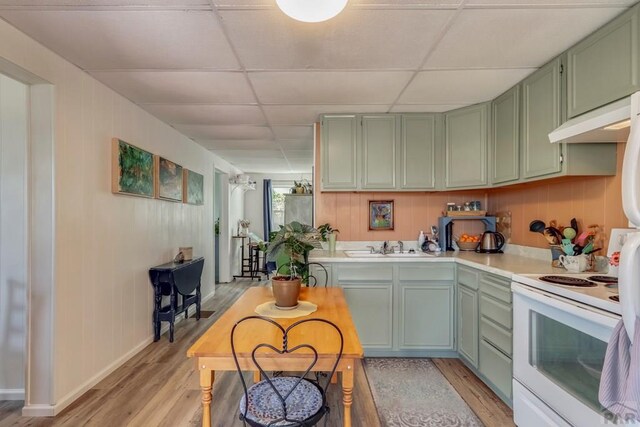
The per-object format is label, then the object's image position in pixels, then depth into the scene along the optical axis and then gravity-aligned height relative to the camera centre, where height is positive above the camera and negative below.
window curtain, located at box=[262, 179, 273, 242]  7.29 +0.18
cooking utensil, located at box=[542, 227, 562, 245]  2.34 -0.17
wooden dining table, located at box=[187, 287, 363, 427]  1.23 -0.54
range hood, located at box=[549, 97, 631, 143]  1.43 +0.44
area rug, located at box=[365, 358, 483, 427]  1.97 -1.28
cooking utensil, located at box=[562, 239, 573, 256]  2.09 -0.22
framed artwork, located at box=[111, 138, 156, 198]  2.61 +0.38
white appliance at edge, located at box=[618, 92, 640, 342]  1.05 -0.11
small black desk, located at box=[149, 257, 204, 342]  3.23 -0.78
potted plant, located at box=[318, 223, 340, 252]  3.35 -0.23
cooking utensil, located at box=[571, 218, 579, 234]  2.23 -0.08
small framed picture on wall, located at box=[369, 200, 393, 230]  3.46 -0.02
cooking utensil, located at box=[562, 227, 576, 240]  2.20 -0.14
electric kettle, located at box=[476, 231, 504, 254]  3.06 -0.28
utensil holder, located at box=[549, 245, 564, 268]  2.18 -0.29
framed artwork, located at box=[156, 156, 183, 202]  3.35 +0.37
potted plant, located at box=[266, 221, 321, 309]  1.70 -0.22
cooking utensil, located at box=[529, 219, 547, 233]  2.50 -0.10
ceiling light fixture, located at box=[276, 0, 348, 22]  1.25 +0.82
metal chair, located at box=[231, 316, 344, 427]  1.22 -0.81
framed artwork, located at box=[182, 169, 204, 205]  4.09 +0.34
